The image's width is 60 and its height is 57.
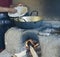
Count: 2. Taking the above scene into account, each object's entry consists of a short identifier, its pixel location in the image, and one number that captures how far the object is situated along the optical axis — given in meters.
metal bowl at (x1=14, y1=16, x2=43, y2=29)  1.76
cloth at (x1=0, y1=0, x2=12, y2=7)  2.11
